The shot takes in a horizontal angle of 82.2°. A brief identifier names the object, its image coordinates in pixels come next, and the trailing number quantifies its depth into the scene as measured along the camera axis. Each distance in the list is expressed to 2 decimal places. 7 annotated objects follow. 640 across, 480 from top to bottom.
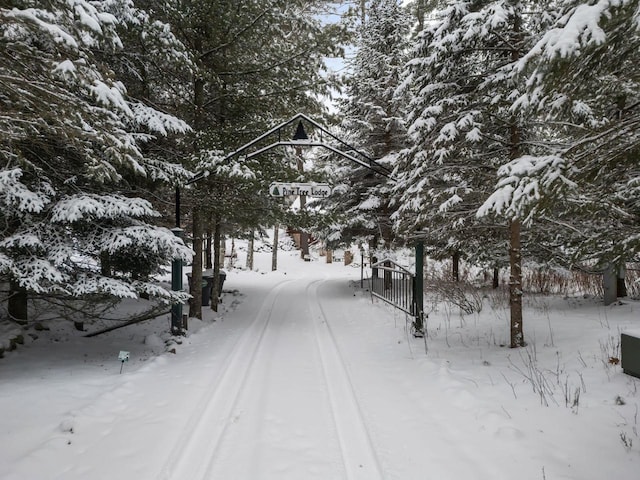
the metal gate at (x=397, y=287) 8.99
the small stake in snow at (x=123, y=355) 5.55
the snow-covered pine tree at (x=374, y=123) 14.41
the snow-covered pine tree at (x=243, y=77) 8.24
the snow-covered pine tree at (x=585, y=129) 2.50
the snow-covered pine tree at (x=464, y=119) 6.06
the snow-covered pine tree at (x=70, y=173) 3.79
